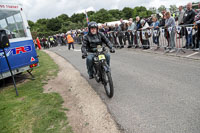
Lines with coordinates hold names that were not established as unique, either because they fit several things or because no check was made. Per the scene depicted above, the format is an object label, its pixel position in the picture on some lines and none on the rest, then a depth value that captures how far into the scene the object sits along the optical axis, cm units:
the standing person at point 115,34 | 1362
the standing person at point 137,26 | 1100
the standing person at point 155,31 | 944
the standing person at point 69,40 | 1789
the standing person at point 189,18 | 803
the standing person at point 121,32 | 1276
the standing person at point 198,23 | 715
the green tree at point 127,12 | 15414
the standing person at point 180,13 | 999
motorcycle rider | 504
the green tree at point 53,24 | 11694
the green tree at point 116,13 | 13977
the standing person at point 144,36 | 1038
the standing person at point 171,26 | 838
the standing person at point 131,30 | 1157
